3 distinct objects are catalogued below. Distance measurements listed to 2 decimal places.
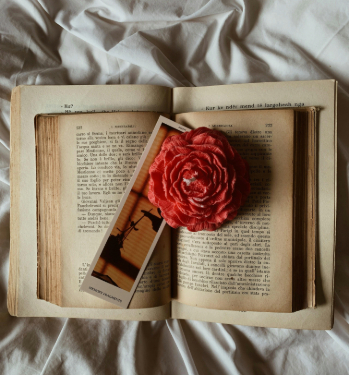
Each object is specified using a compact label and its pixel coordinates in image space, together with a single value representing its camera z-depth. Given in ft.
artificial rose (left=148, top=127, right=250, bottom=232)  1.67
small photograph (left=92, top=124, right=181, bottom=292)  1.98
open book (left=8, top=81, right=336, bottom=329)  1.94
